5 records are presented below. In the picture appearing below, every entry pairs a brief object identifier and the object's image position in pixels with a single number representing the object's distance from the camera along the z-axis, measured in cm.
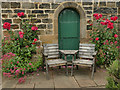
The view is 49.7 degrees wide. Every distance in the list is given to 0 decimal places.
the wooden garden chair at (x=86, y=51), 429
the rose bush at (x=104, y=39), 444
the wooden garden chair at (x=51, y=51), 432
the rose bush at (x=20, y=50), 385
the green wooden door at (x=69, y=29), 488
